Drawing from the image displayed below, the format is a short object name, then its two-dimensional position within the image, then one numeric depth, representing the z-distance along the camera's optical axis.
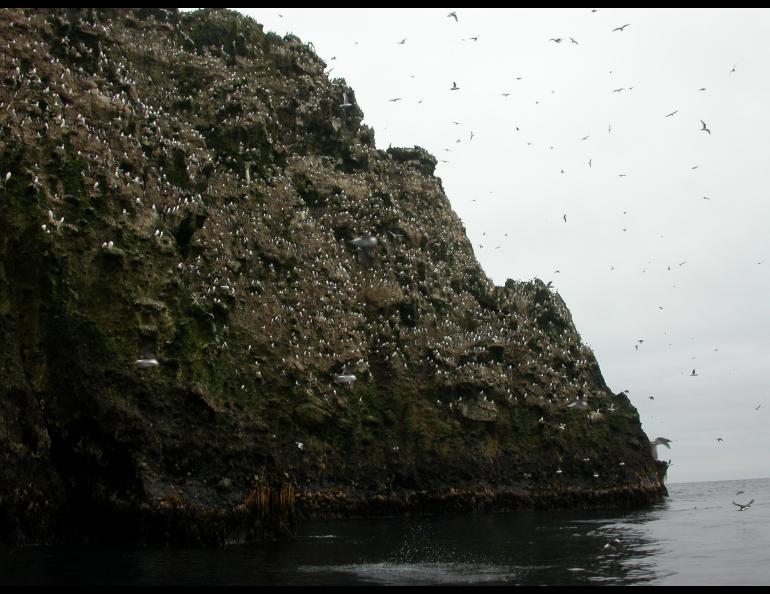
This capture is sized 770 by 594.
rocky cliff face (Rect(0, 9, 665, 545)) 27.66
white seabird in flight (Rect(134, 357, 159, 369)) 26.86
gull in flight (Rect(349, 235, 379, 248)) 27.46
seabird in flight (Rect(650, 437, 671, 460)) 32.84
